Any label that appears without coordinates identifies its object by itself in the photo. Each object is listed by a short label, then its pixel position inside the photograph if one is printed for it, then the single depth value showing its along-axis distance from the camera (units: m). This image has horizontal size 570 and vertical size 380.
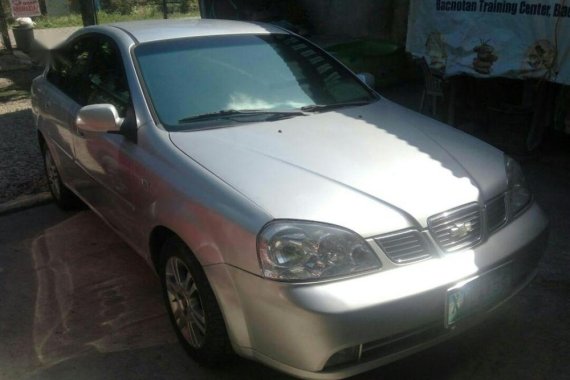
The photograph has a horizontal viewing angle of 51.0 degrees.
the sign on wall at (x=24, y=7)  12.47
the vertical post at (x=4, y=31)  13.25
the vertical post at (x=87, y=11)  9.58
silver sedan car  2.33
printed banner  5.18
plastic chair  6.55
